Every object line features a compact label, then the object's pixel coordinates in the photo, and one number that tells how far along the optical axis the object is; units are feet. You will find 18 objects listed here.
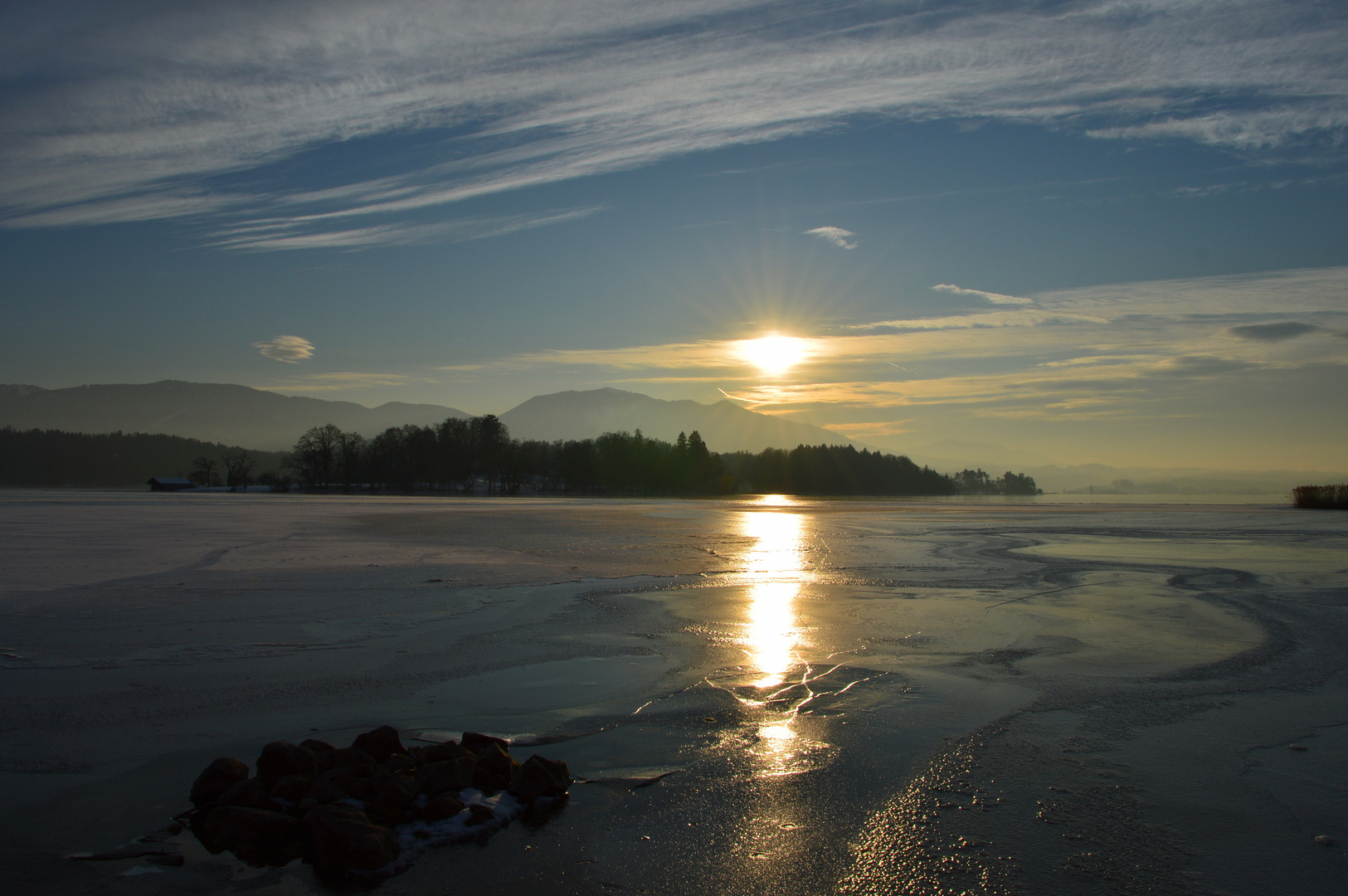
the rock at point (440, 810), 14.24
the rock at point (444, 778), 14.89
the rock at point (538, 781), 14.96
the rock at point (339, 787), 14.29
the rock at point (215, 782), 14.53
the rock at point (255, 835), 13.16
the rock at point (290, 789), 14.39
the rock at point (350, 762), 15.24
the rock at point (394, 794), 14.21
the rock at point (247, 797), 14.01
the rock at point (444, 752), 15.80
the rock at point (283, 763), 14.94
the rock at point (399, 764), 15.26
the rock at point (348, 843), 12.56
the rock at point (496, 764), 15.52
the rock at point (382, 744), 16.26
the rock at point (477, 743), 16.43
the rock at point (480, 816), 14.21
